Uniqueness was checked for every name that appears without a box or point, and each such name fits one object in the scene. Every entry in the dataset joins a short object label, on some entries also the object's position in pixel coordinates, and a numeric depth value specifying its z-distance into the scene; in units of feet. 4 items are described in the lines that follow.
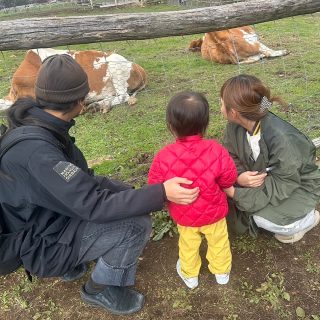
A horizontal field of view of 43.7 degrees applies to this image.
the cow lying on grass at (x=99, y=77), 18.88
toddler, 6.03
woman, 6.91
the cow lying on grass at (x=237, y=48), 21.90
